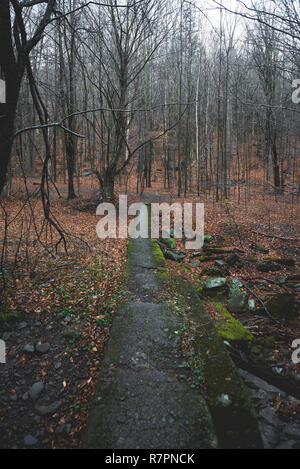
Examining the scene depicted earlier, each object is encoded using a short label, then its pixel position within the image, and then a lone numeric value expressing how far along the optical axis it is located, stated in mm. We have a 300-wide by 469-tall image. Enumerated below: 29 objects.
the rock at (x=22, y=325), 3162
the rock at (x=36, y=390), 2387
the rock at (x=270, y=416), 2306
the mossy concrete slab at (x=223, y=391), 2027
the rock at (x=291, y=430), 2188
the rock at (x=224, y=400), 2250
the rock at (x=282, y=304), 4062
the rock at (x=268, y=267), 5707
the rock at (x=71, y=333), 3096
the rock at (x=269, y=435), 2074
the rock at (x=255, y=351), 3316
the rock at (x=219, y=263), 6093
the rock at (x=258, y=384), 2711
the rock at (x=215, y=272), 5645
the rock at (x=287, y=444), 2055
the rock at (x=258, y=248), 6773
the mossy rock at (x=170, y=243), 7495
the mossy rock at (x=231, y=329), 3488
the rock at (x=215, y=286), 4871
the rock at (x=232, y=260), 6059
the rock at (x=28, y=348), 2850
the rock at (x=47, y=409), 2250
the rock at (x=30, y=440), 2004
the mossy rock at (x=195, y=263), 6246
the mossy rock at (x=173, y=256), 6520
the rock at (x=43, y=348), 2871
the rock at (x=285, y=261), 5887
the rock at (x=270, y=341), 3445
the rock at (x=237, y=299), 4355
